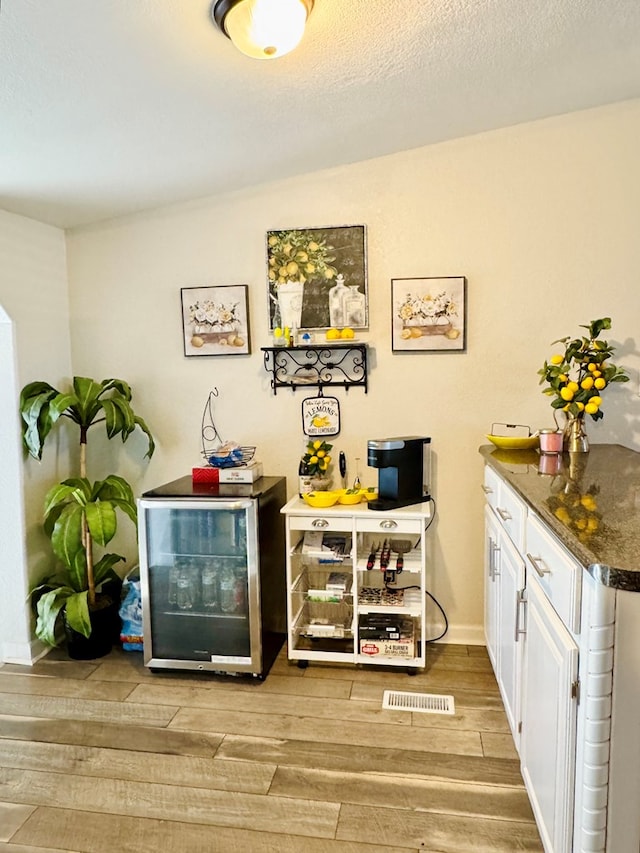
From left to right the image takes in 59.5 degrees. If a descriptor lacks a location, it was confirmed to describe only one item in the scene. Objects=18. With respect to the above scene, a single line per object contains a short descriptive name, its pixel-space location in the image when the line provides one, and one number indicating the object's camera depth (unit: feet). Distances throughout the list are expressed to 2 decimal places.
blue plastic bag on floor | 9.46
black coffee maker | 8.60
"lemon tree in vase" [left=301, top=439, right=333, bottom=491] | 9.19
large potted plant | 8.82
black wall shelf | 9.56
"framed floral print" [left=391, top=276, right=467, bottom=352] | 9.17
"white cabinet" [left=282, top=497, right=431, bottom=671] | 8.52
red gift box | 9.41
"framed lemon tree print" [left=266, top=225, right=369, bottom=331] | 9.43
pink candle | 8.05
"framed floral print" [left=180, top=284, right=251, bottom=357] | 9.86
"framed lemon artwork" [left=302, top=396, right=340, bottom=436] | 9.70
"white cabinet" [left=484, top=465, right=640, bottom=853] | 3.74
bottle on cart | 9.20
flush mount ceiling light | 4.89
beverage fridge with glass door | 8.60
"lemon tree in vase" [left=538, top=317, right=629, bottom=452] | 8.09
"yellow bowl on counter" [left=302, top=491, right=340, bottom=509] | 8.72
